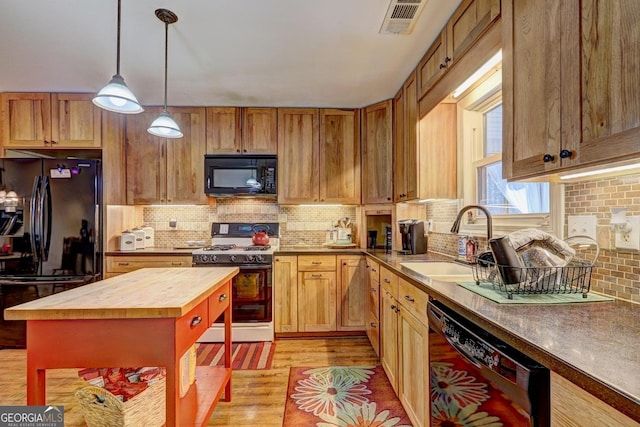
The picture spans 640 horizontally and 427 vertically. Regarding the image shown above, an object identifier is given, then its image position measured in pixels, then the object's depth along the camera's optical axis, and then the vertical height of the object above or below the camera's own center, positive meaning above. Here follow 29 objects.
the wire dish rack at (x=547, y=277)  1.17 -0.22
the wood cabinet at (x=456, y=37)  1.52 +1.00
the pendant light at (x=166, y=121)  1.96 +0.69
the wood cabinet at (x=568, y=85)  0.83 +0.41
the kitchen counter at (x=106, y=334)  1.22 -0.45
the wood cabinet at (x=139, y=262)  3.20 -0.44
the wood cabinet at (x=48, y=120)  3.22 +0.99
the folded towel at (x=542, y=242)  1.21 -0.10
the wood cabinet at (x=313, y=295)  3.23 -0.78
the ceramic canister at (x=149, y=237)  3.55 -0.22
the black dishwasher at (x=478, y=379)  0.76 -0.47
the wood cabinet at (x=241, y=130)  3.50 +0.95
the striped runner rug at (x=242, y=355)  2.66 -1.21
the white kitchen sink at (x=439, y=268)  2.08 -0.35
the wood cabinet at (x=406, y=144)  2.62 +0.65
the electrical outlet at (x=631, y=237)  1.10 -0.07
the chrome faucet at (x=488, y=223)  1.75 -0.03
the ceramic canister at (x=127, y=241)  3.28 -0.24
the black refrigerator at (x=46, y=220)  2.98 -0.02
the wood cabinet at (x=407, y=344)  1.57 -0.73
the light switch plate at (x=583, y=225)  1.27 -0.04
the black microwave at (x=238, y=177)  3.44 +0.43
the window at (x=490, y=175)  1.82 +0.32
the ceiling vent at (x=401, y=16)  1.82 +1.20
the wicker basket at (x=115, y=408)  1.50 -0.91
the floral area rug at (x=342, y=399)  1.92 -1.21
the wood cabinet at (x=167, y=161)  3.45 +0.61
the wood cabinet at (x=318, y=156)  3.52 +0.67
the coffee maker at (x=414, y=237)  2.84 -0.18
